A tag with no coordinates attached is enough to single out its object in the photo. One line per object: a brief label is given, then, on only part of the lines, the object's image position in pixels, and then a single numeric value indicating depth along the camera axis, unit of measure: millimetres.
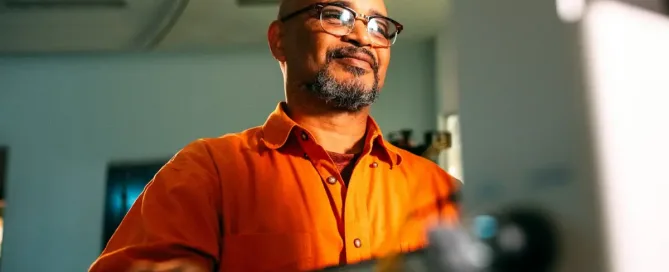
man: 521
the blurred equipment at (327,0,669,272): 233
